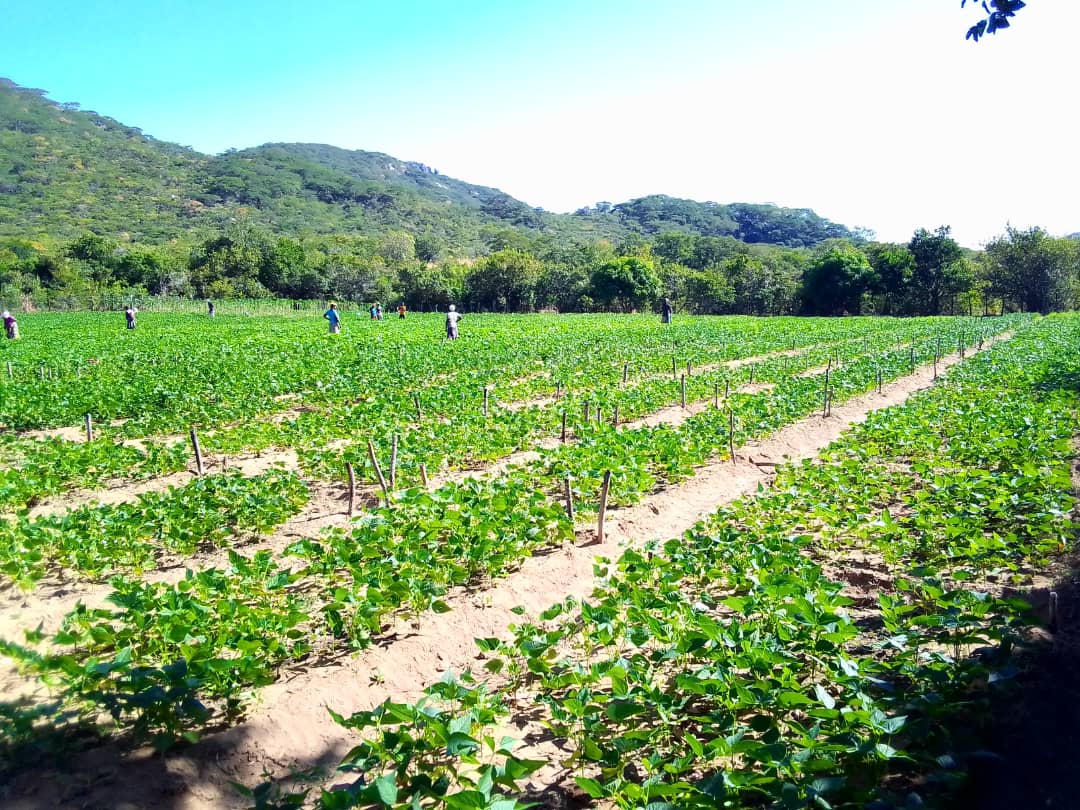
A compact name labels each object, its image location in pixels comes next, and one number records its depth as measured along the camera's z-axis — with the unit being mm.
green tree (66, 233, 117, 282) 66938
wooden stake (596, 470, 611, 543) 6922
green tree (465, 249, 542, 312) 67062
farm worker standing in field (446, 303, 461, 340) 25250
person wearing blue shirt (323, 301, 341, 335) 27609
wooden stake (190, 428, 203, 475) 9212
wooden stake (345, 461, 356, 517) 7621
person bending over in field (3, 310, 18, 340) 25594
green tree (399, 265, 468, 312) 68688
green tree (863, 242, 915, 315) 58656
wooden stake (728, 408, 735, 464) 9891
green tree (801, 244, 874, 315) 59281
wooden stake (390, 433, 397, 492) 8375
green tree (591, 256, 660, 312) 64125
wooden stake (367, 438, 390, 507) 7869
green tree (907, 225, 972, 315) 57375
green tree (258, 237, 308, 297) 69000
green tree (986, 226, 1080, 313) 55656
